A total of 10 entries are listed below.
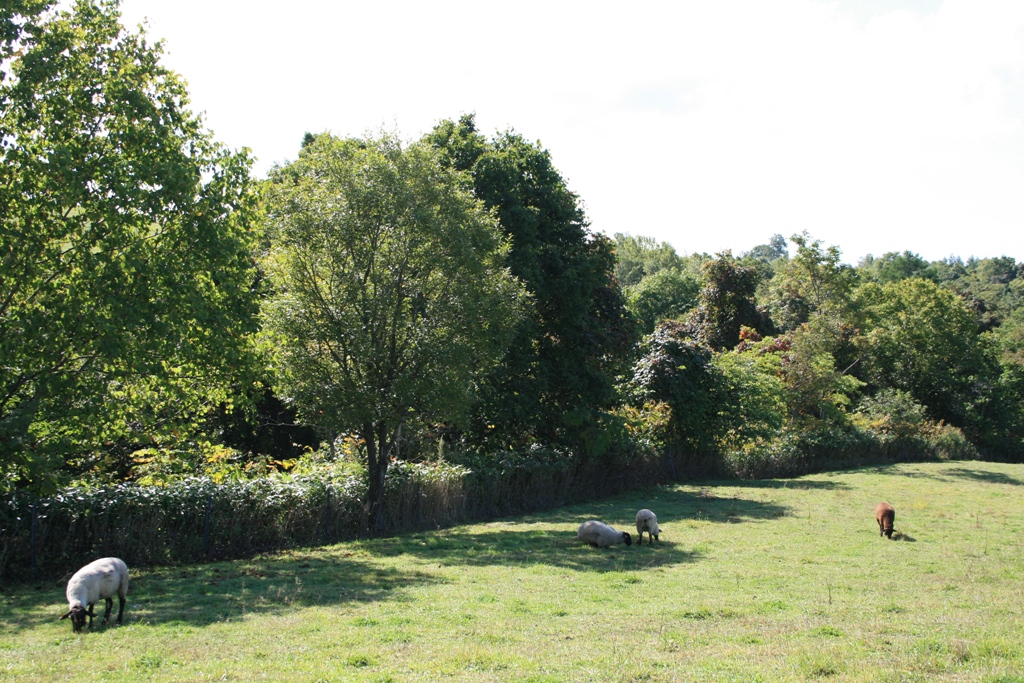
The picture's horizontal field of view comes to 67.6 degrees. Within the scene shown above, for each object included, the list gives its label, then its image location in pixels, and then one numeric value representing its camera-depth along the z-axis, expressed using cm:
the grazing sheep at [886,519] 2003
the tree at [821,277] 5356
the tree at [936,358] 6028
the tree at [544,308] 2853
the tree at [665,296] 8631
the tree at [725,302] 5709
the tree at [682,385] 3709
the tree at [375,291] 2030
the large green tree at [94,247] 1463
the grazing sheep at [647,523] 1880
